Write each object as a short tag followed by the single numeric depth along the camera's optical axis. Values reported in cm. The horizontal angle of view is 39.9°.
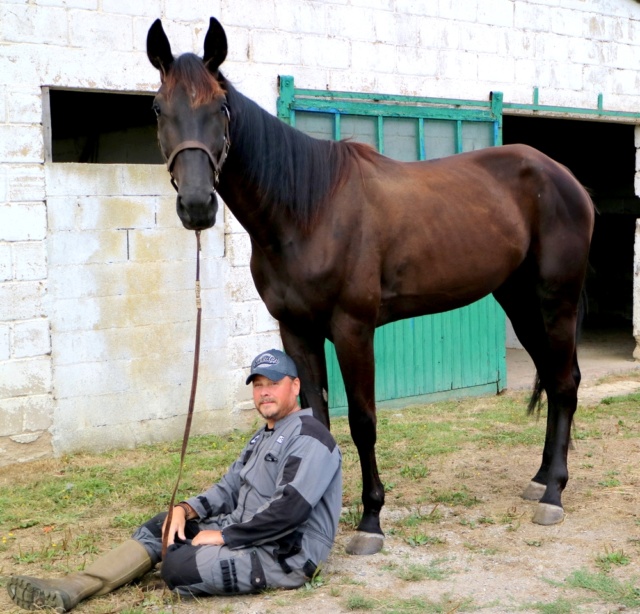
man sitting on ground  322
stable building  556
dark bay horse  351
